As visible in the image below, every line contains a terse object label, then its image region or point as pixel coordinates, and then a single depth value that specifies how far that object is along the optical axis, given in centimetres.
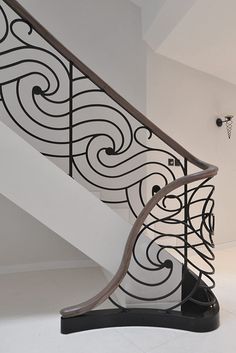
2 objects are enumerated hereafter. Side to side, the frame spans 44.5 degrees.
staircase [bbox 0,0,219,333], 175
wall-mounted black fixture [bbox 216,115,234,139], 397
